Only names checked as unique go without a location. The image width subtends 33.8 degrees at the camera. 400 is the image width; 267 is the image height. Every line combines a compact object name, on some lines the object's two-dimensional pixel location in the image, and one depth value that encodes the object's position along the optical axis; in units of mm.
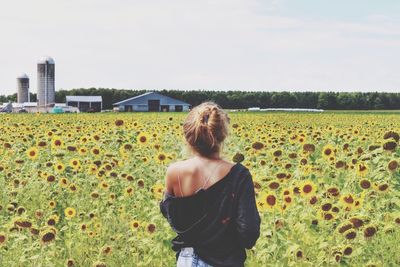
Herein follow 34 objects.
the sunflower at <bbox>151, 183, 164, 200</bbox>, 4918
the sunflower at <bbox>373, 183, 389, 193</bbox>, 4992
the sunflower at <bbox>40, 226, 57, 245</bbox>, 4043
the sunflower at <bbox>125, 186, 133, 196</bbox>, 5569
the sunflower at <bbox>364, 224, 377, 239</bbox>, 4004
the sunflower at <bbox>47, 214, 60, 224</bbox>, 4629
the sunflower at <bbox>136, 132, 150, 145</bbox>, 7119
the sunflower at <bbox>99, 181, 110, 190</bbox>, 5617
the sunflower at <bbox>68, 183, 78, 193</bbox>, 5904
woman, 2682
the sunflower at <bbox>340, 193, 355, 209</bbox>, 4359
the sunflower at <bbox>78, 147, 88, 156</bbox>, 7160
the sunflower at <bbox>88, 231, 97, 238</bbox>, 4816
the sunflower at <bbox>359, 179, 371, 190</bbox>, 5039
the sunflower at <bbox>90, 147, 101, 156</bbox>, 7213
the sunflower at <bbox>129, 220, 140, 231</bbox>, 4674
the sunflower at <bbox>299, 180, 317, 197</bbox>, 4559
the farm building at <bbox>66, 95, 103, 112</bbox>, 82144
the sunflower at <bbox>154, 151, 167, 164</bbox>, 6086
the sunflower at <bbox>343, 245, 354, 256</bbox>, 3834
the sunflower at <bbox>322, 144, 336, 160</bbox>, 6242
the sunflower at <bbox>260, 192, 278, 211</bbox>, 4145
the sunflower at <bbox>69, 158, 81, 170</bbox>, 6494
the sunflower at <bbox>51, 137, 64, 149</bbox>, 7668
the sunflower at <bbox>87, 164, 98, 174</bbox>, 6055
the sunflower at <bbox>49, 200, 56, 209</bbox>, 5594
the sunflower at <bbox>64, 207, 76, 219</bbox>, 4918
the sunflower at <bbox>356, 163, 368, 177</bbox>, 5387
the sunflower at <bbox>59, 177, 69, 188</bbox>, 6090
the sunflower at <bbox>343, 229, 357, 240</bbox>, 3900
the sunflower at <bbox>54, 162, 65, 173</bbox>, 6347
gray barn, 80250
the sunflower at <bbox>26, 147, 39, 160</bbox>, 7138
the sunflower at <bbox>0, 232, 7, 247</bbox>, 4398
